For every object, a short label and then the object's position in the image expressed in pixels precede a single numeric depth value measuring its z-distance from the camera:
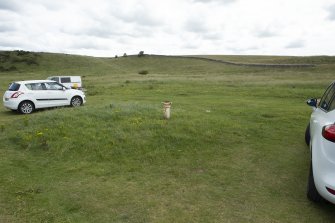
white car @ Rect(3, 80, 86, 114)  17.36
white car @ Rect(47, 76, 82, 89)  33.81
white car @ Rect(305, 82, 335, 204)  4.66
